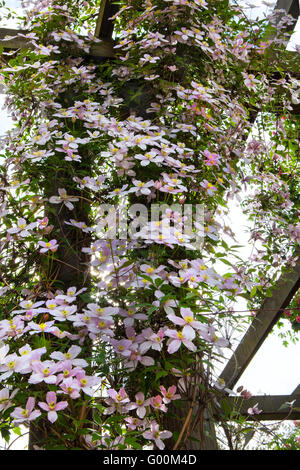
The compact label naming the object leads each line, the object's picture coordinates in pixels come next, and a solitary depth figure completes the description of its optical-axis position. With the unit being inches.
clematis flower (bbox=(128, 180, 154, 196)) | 41.3
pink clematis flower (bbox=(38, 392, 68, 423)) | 27.8
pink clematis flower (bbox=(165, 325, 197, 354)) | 29.8
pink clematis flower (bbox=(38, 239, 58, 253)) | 39.1
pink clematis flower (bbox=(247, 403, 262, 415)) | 45.1
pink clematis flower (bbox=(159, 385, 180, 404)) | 32.3
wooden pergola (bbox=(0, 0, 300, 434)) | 71.1
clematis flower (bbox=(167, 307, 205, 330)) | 30.6
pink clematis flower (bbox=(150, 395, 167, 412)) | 32.4
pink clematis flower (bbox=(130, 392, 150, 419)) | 32.6
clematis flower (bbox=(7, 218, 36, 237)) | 40.9
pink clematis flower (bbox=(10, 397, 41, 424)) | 28.2
